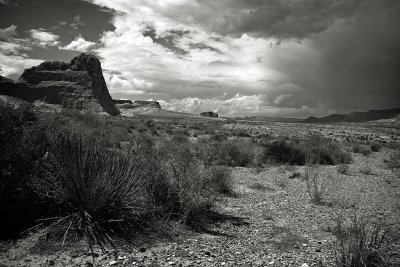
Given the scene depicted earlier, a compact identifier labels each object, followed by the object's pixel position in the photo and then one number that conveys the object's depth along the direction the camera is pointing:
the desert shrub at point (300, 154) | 16.03
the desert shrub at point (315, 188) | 8.06
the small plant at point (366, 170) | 13.18
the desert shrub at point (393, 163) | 14.96
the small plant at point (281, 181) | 10.23
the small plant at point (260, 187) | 9.75
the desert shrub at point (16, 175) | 4.87
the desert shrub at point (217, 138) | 24.04
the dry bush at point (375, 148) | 24.02
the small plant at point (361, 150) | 21.27
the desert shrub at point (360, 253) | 3.81
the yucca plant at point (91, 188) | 4.94
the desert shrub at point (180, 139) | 23.04
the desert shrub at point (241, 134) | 35.44
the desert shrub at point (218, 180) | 8.56
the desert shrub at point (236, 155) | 14.46
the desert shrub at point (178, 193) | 5.89
